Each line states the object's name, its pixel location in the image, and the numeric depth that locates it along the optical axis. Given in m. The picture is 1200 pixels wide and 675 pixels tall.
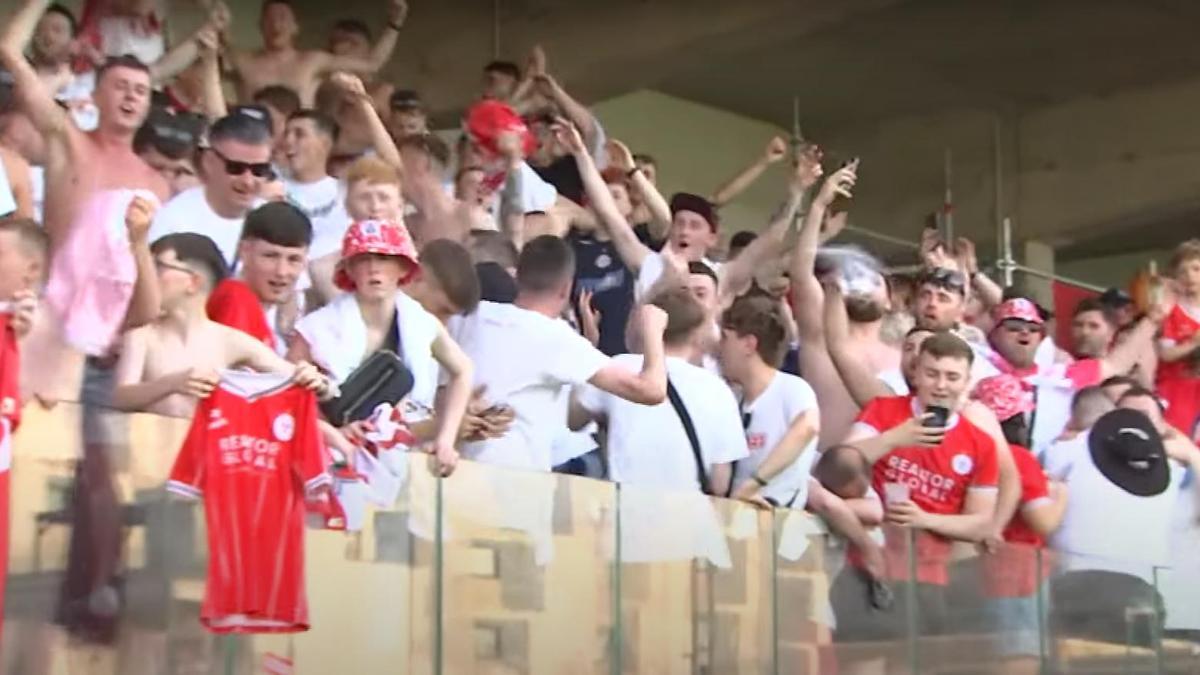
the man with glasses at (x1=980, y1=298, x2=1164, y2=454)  18.19
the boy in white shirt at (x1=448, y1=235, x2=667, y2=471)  13.55
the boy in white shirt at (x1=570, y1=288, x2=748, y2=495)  14.46
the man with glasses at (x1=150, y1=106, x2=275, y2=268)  13.26
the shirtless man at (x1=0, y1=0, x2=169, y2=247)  12.74
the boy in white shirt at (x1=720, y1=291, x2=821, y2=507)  14.94
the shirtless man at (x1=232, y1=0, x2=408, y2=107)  19.72
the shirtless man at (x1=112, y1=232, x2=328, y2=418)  10.59
